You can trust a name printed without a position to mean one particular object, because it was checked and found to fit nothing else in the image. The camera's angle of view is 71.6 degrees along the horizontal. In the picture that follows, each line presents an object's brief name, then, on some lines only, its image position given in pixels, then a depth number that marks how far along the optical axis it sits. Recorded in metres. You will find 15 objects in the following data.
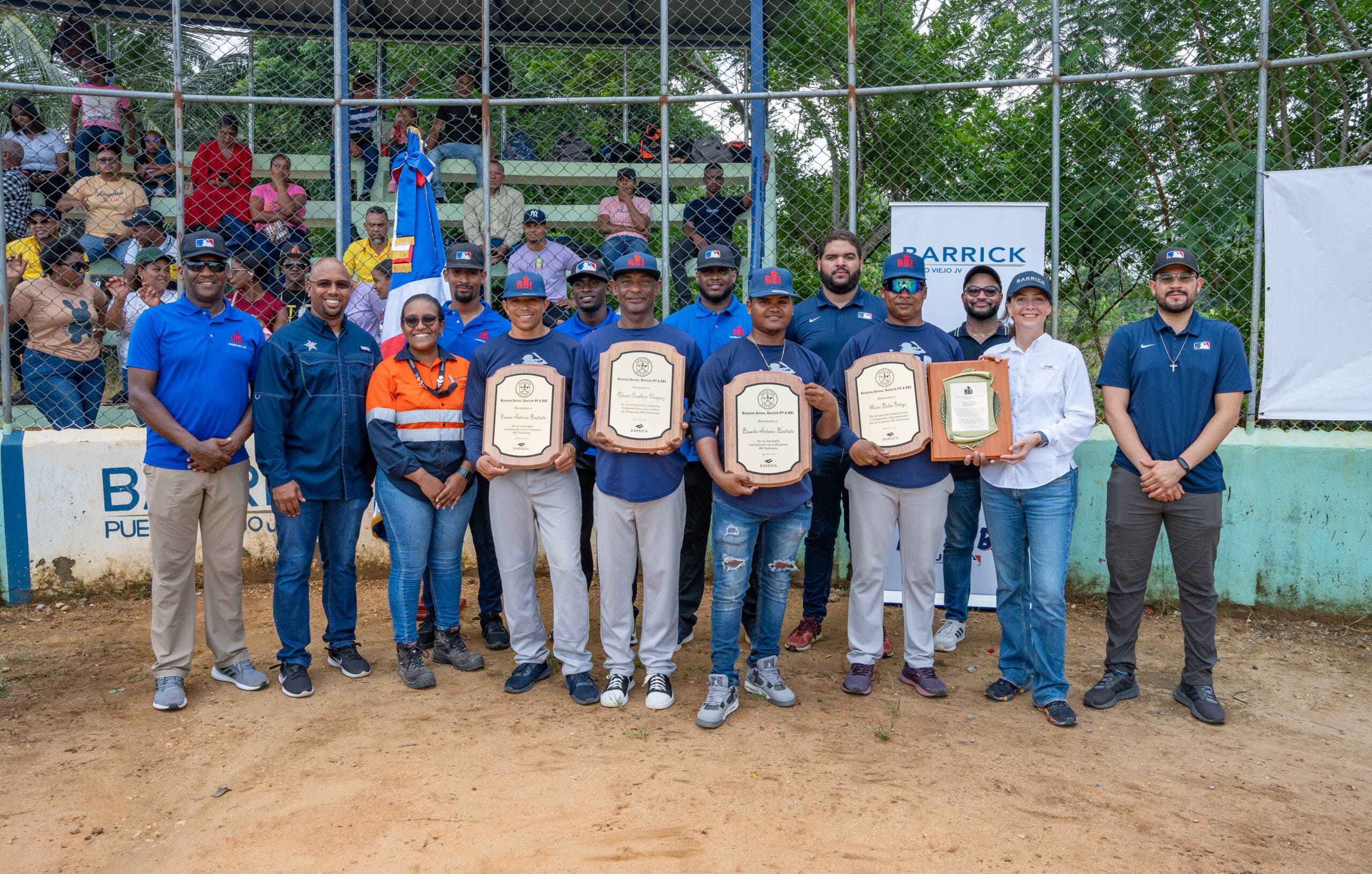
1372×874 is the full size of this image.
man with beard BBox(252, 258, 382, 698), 4.93
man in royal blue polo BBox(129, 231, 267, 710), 4.80
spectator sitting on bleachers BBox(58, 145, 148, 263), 8.86
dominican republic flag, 5.85
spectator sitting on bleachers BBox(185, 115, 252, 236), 9.15
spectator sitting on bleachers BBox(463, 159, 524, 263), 8.49
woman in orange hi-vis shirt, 5.02
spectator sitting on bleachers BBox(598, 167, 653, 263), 8.83
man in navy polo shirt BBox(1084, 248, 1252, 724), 4.70
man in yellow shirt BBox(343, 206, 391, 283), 8.01
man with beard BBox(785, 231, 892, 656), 5.42
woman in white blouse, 4.69
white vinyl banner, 5.88
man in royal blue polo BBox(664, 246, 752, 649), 5.35
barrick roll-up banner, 6.21
